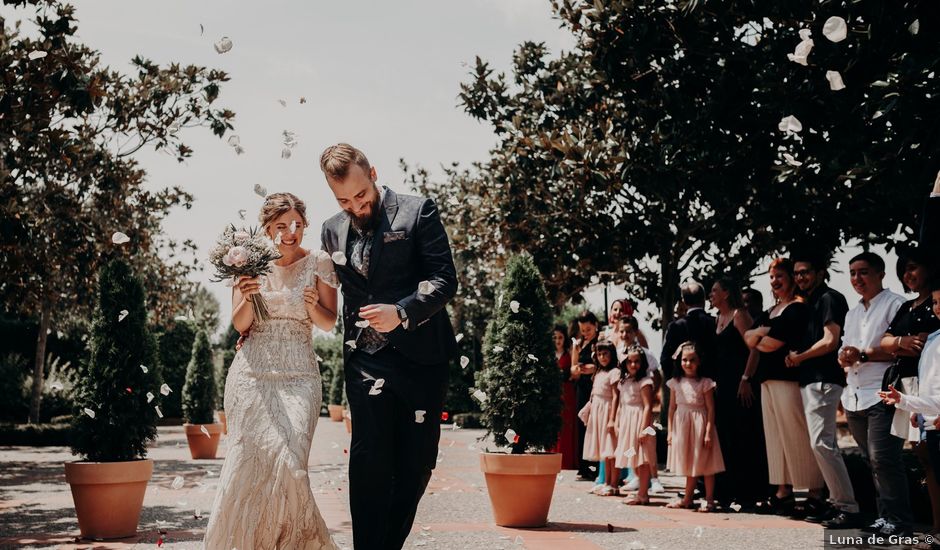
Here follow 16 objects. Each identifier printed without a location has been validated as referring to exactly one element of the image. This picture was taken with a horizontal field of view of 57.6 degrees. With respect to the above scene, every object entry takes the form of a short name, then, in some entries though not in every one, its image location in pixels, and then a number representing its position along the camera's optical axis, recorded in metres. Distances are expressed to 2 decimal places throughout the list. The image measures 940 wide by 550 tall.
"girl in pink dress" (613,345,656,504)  9.25
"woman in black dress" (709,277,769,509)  8.62
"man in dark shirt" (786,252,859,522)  7.21
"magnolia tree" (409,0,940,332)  7.51
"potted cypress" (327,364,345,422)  35.91
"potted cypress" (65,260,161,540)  7.05
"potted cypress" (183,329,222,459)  17.33
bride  4.22
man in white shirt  6.50
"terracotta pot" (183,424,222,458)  17.20
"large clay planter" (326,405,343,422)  35.28
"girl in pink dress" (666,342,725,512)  8.47
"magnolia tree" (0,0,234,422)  10.16
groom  4.04
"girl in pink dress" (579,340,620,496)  10.29
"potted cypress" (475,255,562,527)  7.33
